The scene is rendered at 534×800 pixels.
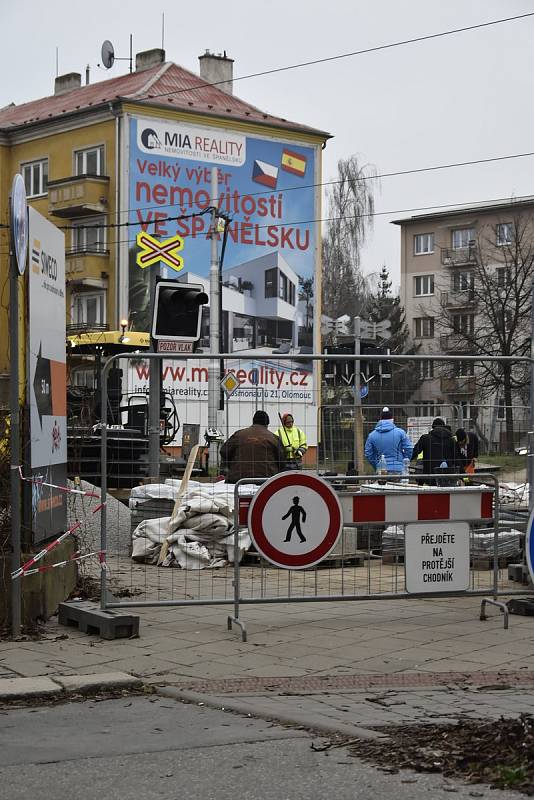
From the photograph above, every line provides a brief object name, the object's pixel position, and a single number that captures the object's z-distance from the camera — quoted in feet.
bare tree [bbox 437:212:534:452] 177.99
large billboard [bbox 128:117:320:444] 162.81
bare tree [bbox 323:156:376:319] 236.02
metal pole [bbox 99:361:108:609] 30.40
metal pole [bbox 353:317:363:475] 34.17
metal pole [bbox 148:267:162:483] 34.76
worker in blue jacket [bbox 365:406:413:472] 34.53
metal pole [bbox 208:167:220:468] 107.04
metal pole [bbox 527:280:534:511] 35.37
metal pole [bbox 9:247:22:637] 28.58
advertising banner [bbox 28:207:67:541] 30.83
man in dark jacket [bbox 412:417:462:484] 34.45
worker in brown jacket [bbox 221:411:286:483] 32.45
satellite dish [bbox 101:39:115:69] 183.42
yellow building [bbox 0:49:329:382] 161.68
